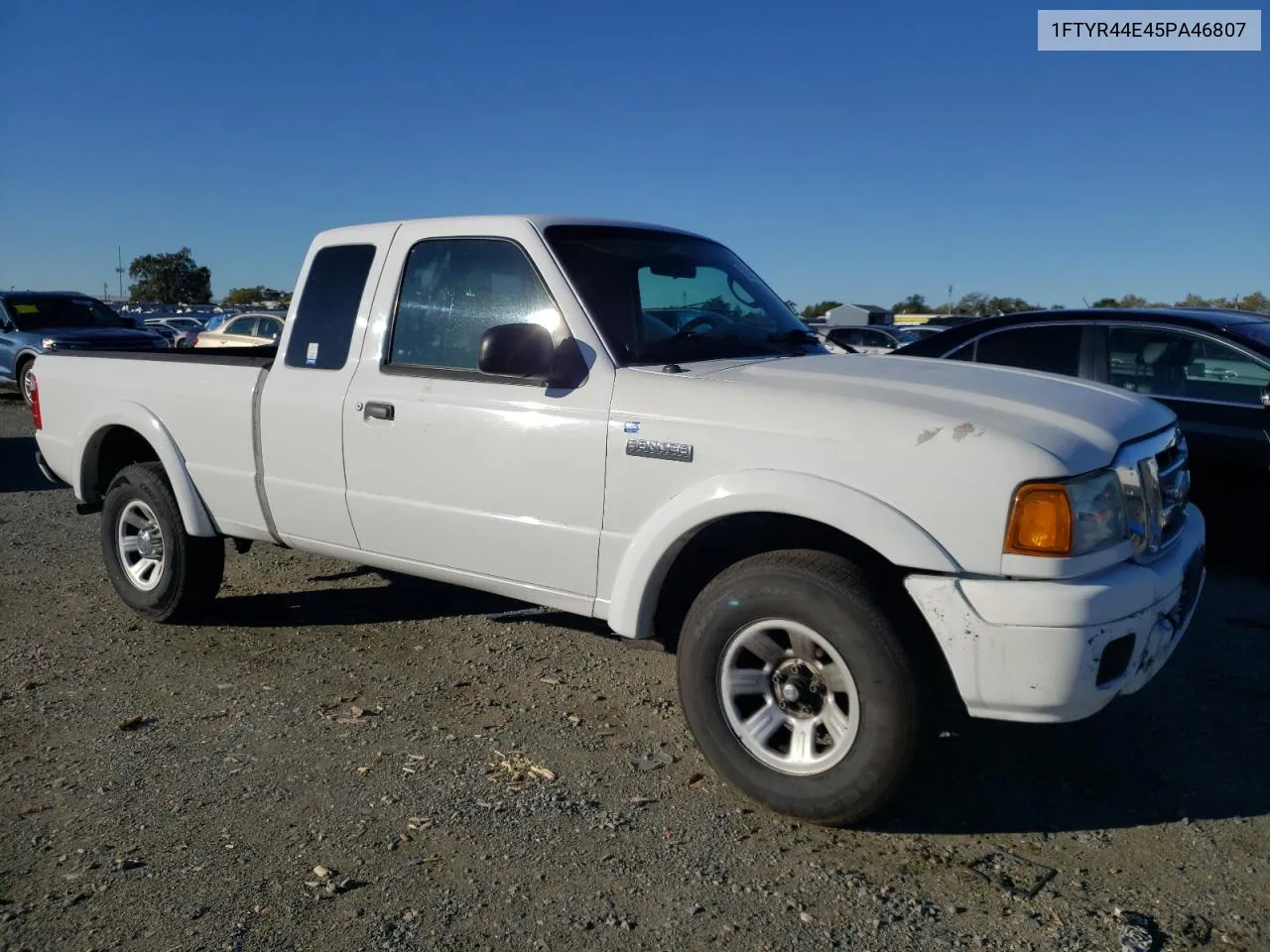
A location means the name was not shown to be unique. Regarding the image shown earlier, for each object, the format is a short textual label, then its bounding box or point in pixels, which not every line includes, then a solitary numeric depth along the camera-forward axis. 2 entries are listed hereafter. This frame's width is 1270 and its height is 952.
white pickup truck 3.04
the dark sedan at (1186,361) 6.07
